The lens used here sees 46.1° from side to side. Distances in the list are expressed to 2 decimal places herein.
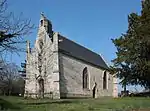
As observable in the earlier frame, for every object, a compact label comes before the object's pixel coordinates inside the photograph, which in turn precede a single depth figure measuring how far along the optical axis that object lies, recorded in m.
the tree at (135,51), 25.50
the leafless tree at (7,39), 13.41
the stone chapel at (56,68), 34.92
